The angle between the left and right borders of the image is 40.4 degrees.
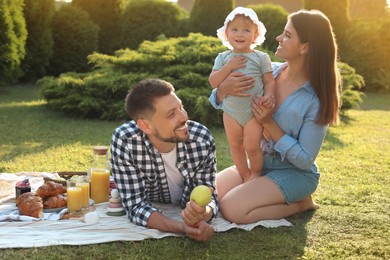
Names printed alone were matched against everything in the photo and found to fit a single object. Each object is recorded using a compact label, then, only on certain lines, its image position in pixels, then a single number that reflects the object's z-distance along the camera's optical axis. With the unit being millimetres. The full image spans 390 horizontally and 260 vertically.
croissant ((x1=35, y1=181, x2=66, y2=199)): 4016
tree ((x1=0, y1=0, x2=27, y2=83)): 11219
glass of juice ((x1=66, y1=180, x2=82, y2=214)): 3885
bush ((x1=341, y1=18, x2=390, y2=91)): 15117
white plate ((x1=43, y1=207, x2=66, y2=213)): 3979
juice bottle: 4203
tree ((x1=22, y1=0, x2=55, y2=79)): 12852
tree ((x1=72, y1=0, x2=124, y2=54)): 14945
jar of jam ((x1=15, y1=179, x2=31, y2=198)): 4043
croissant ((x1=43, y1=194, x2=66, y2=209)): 3992
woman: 3844
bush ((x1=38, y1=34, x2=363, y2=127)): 8844
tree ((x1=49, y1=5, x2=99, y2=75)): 13914
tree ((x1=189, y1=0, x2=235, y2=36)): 14438
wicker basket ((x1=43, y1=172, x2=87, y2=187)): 4688
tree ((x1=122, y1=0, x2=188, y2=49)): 15117
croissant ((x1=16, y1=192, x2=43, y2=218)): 3801
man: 3520
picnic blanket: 3436
